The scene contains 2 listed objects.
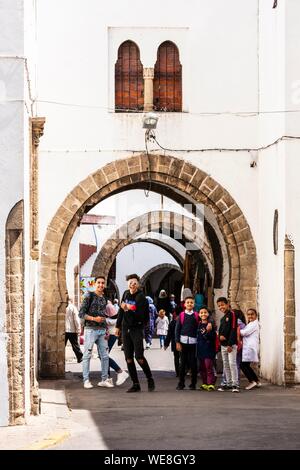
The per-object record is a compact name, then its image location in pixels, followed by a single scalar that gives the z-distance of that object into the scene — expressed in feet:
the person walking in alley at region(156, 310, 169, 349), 110.32
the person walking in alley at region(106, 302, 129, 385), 62.28
